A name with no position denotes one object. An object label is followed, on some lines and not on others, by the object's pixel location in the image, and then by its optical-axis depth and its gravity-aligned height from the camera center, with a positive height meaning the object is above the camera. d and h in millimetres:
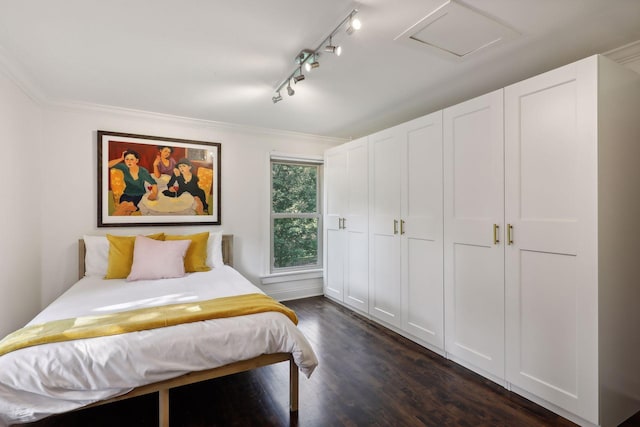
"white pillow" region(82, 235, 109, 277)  3008 -413
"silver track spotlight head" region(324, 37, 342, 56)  1888 +1044
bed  1419 -755
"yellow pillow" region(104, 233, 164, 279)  2908 -407
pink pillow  2826 -431
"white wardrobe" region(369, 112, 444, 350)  2679 -150
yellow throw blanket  1538 -614
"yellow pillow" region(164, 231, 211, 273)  3178 -414
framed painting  3256 +391
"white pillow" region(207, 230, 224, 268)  3416 -415
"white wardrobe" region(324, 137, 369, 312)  3586 -135
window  4297 -31
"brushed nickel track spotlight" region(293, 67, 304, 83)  2230 +1039
